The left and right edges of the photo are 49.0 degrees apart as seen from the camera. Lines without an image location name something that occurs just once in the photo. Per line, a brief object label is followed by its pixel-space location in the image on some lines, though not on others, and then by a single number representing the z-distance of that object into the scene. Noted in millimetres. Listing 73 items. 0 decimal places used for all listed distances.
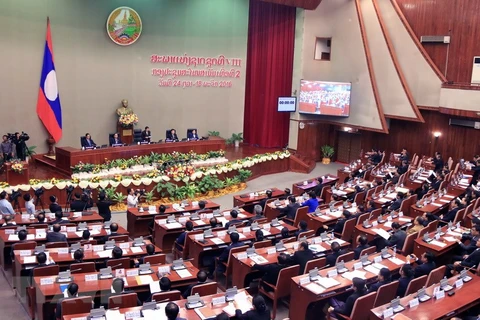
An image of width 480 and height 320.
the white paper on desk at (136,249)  8500
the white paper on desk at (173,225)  10016
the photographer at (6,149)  14184
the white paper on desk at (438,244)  9141
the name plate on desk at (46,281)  6934
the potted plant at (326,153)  21062
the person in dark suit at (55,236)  8711
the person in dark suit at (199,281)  6941
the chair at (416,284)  7250
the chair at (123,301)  6371
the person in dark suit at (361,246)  8508
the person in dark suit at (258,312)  5941
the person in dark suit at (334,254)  8195
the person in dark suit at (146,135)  16891
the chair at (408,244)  9352
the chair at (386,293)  6960
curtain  20484
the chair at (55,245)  8336
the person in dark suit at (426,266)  7863
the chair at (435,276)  7547
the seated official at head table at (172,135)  17102
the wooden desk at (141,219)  11031
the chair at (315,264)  7934
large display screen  19219
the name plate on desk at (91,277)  7130
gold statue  18109
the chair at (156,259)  7867
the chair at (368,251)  8423
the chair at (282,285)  7715
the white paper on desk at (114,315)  5980
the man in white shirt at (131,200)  11977
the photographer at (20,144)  15250
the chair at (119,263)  7762
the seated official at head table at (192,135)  17669
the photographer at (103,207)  11398
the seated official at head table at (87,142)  15133
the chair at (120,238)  8875
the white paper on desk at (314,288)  7074
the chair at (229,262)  8492
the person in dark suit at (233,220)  10055
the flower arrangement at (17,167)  12742
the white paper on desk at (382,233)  9661
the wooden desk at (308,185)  14192
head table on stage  14454
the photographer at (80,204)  11344
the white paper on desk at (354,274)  7605
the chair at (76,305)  6172
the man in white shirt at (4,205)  10430
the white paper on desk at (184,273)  7520
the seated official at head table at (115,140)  15852
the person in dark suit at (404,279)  7324
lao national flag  16453
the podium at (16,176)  12767
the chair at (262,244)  8711
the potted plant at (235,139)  21375
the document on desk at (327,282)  7266
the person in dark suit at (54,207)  10625
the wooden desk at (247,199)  12594
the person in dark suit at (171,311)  5781
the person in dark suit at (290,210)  11406
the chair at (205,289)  6825
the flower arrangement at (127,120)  17750
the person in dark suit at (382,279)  7126
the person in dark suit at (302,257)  8141
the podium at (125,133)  17953
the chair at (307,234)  9440
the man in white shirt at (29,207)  10742
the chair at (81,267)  7426
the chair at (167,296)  6535
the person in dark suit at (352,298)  6723
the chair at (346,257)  8143
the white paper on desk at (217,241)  9120
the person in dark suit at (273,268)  7836
